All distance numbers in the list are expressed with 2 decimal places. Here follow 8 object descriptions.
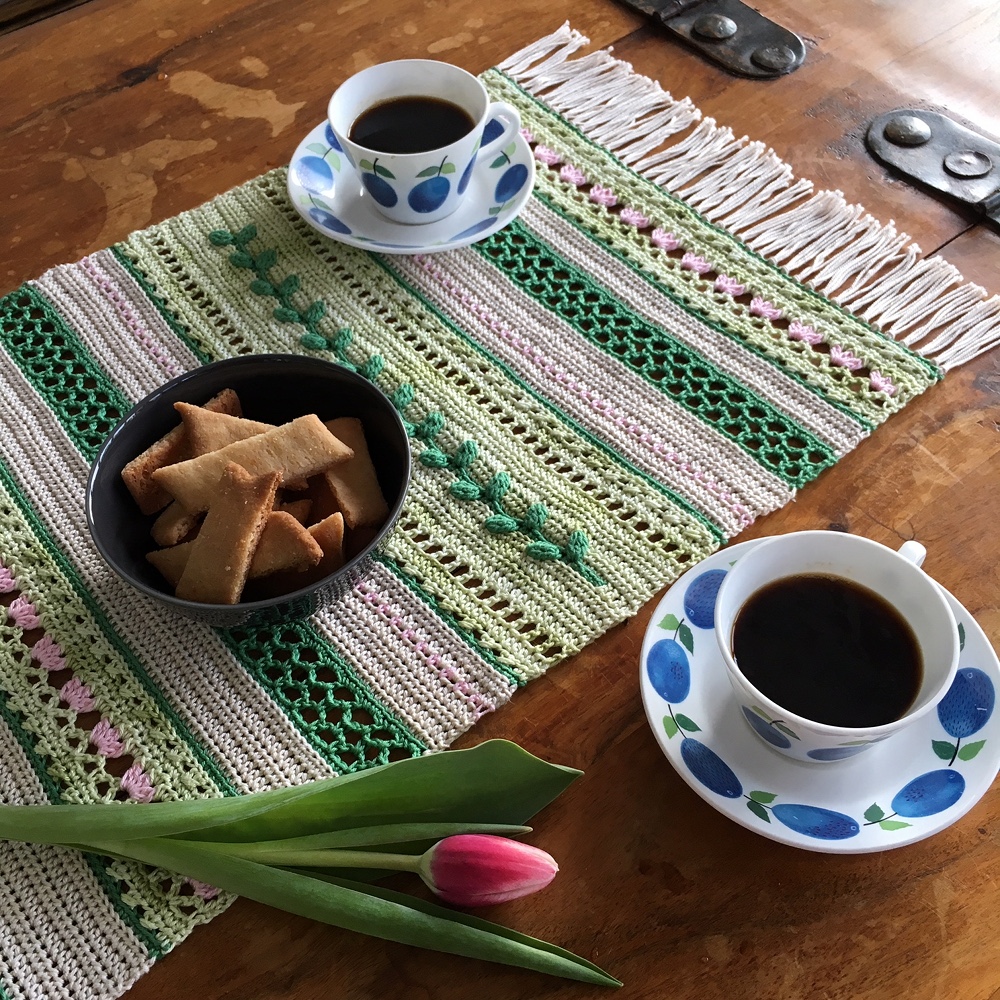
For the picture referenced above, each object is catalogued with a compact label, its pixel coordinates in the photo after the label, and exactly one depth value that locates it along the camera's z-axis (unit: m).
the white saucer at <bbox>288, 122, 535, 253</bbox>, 0.87
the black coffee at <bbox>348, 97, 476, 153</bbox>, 0.87
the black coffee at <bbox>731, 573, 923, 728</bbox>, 0.53
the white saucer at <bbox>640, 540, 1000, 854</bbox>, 0.53
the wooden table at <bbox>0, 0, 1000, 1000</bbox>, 0.53
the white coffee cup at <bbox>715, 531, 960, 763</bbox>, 0.51
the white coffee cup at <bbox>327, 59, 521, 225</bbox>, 0.83
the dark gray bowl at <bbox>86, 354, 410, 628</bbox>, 0.61
